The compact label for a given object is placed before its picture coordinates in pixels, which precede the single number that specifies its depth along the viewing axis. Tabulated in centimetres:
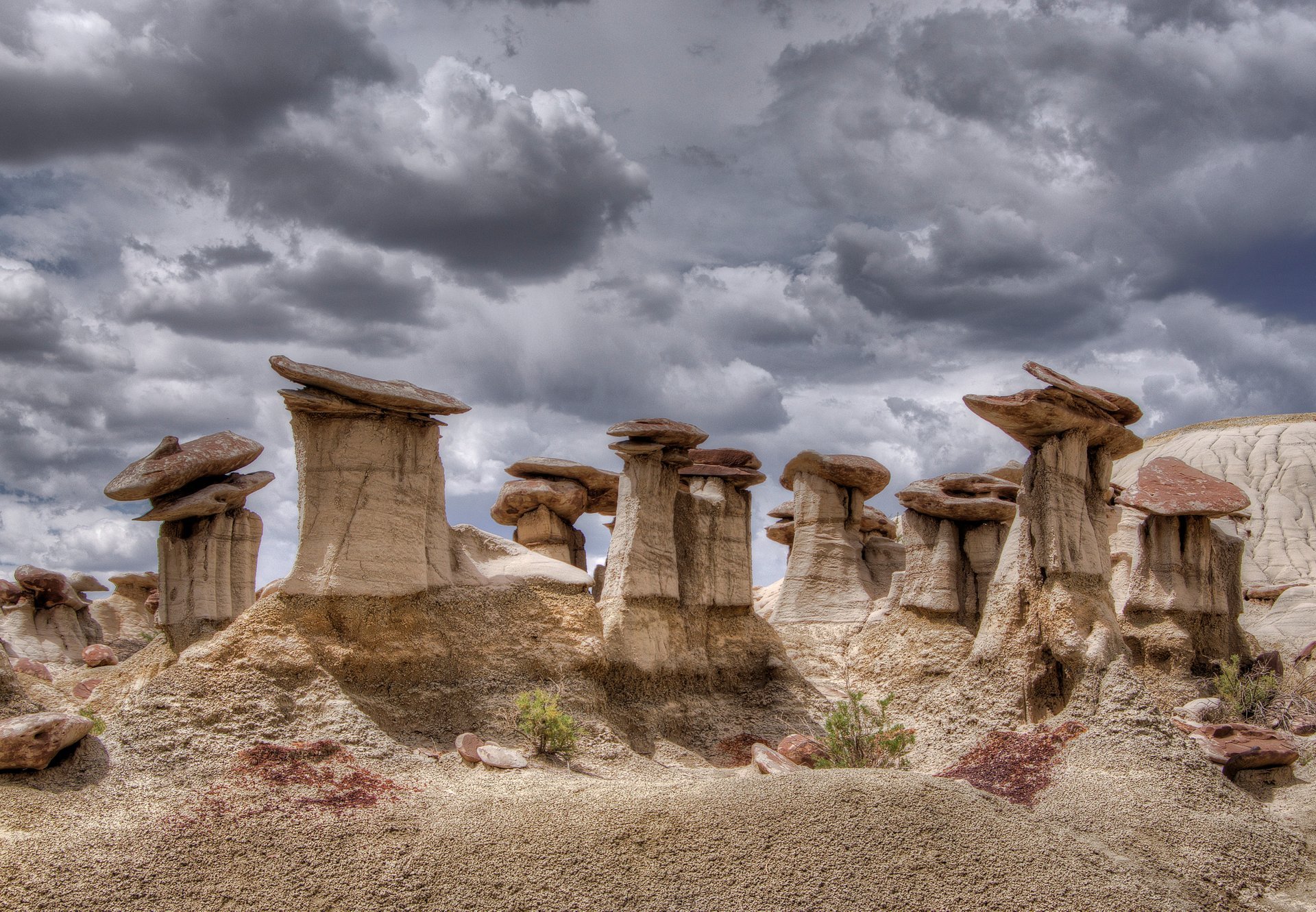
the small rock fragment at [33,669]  1764
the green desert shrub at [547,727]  1116
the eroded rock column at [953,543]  1652
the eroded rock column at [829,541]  1916
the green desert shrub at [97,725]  970
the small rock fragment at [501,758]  1066
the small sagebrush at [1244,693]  1480
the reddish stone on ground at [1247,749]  1228
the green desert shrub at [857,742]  1151
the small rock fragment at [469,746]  1083
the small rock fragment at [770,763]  1164
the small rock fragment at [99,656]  1980
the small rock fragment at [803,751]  1261
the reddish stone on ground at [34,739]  861
